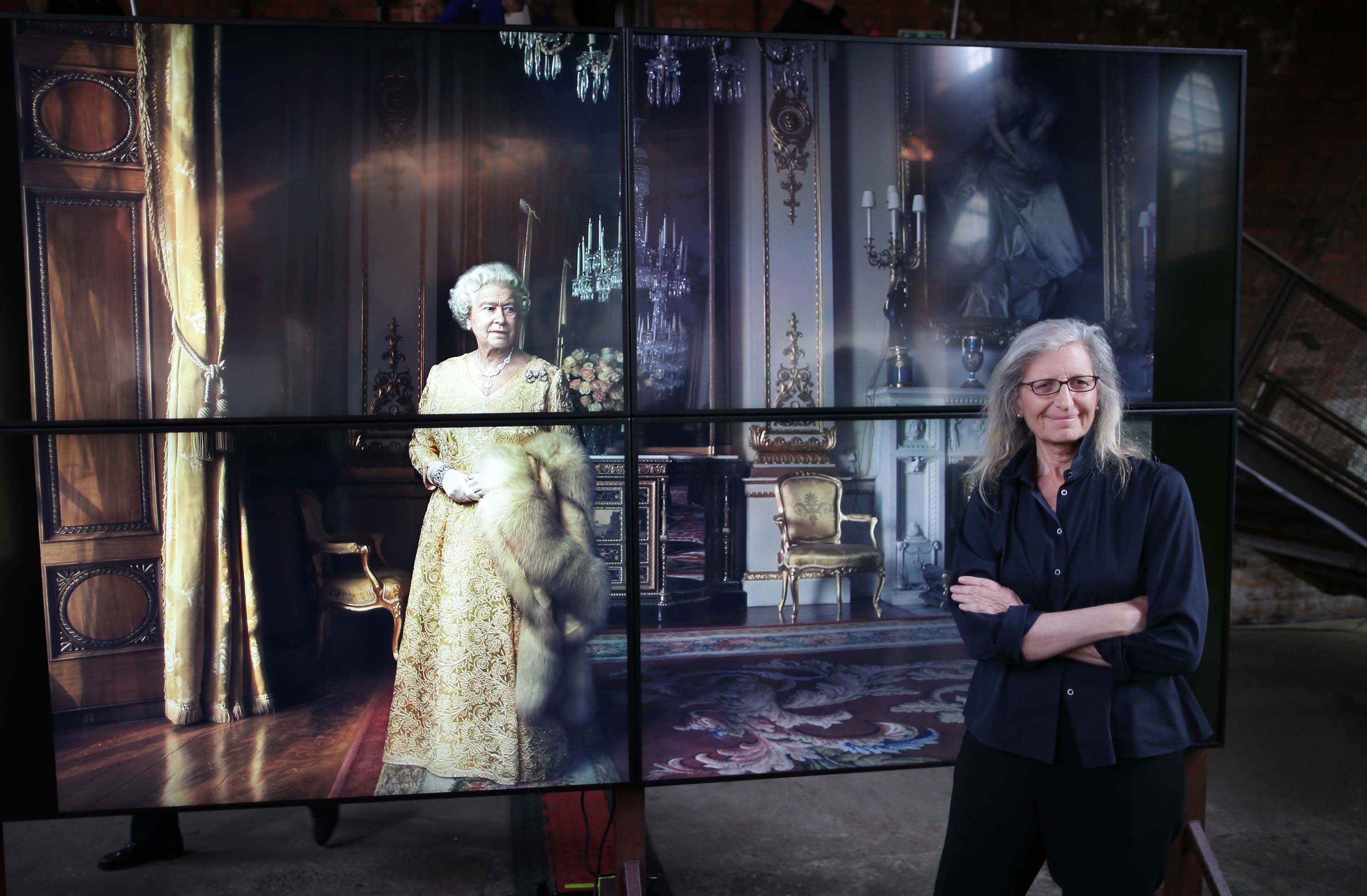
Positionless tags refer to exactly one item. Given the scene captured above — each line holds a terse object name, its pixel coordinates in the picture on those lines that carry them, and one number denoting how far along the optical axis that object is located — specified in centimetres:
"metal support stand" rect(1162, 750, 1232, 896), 253
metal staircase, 453
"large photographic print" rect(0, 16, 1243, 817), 217
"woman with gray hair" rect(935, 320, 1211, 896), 162
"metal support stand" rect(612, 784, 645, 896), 240
